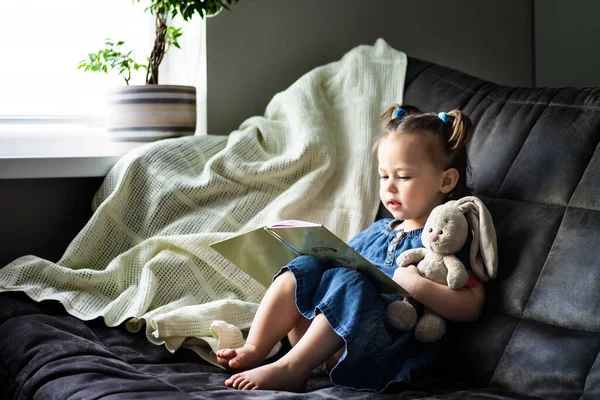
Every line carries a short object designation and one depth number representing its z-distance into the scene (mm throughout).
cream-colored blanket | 1680
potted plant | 2029
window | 2189
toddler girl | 1279
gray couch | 1214
